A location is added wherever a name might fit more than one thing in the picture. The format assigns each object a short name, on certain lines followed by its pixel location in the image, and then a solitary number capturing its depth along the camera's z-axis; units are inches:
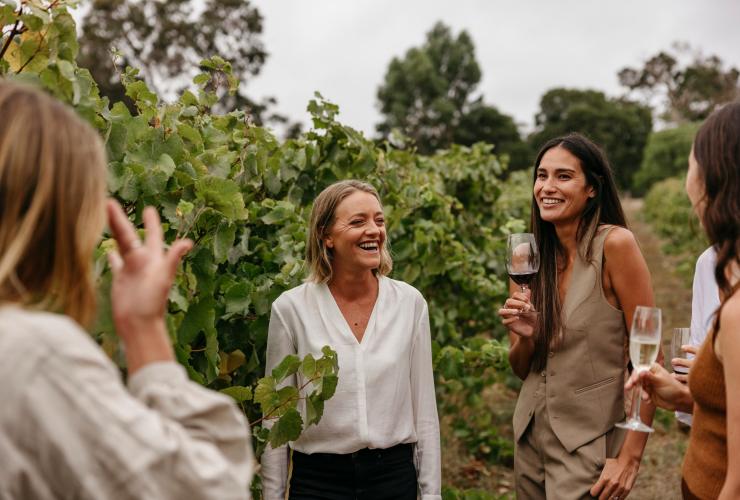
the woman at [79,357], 44.2
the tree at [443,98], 1793.2
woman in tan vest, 109.2
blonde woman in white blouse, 106.8
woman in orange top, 71.5
